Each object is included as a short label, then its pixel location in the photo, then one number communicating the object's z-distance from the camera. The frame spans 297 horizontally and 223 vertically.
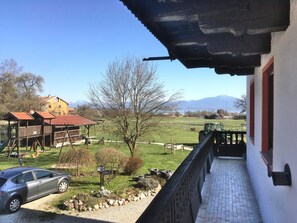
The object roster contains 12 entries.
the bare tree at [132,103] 19.81
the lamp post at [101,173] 12.44
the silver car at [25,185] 9.81
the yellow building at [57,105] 53.58
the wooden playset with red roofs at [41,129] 21.62
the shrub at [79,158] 14.13
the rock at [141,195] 11.63
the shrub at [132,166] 15.00
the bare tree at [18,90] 37.85
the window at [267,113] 3.94
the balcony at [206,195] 2.01
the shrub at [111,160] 14.02
